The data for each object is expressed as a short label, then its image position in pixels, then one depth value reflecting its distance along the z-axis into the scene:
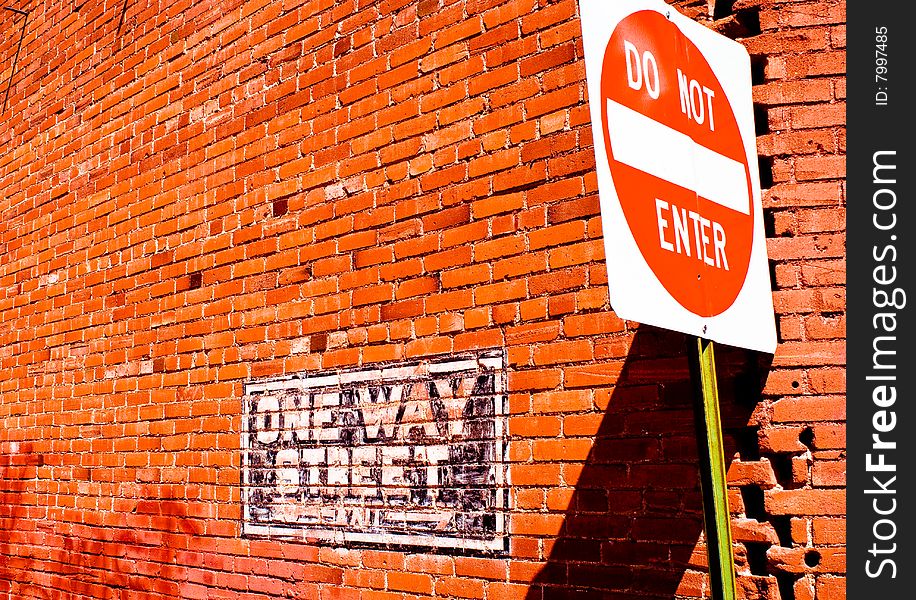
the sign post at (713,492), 2.05
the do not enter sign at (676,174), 1.87
